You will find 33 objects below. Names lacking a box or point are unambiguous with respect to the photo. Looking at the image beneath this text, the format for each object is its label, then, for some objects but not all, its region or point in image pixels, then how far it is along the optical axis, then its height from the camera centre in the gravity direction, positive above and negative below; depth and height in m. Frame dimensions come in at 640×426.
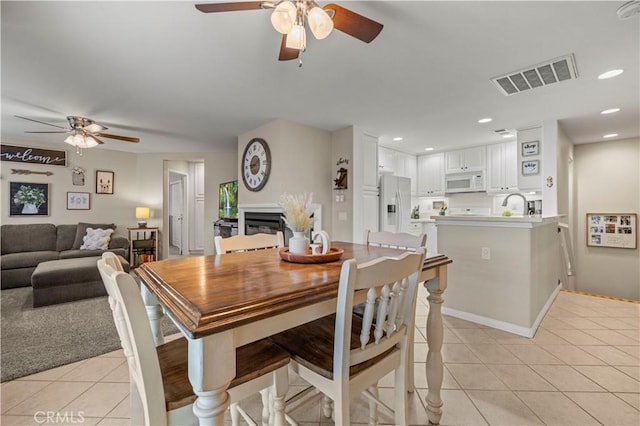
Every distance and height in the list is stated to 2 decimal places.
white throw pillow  4.46 -0.40
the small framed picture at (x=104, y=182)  5.18 +0.67
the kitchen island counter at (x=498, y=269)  2.43 -0.54
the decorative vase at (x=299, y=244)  1.38 -0.15
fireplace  3.79 -0.06
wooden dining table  0.68 -0.26
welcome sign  4.39 +1.04
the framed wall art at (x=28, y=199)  4.46 +0.29
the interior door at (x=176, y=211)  7.35 +0.13
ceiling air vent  2.19 +1.23
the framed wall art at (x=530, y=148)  3.80 +0.95
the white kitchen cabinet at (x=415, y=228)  5.26 -0.27
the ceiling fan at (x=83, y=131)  3.45 +1.15
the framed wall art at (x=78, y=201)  4.91 +0.28
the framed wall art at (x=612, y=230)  4.47 -0.27
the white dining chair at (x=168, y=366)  0.72 -0.52
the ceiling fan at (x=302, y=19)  1.25 +0.99
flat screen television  5.05 +0.29
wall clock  3.84 +0.77
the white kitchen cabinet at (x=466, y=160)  4.98 +1.06
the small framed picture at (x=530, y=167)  3.78 +0.67
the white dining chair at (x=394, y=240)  1.63 -0.17
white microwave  5.00 +0.63
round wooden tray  1.29 -0.21
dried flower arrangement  1.39 +0.01
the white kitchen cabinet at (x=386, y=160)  5.12 +1.07
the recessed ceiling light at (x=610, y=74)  2.33 +1.24
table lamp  5.23 +0.07
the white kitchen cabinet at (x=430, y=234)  5.11 -0.38
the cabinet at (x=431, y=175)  5.61 +0.85
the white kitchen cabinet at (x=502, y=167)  4.63 +0.84
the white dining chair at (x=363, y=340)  0.87 -0.51
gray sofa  3.71 -0.50
